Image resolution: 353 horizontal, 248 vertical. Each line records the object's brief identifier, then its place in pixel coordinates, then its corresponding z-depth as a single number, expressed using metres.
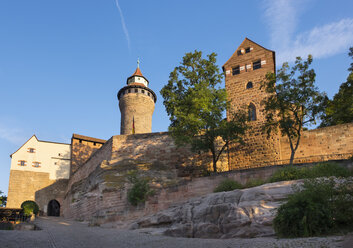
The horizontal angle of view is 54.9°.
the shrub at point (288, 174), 15.81
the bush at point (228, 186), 17.47
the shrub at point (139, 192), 20.73
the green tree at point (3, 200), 41.38
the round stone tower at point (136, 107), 40.53
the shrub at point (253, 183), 16.67
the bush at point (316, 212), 10.00
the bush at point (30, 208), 30.50
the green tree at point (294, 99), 21.08
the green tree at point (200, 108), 22.52
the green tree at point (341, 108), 23.83
